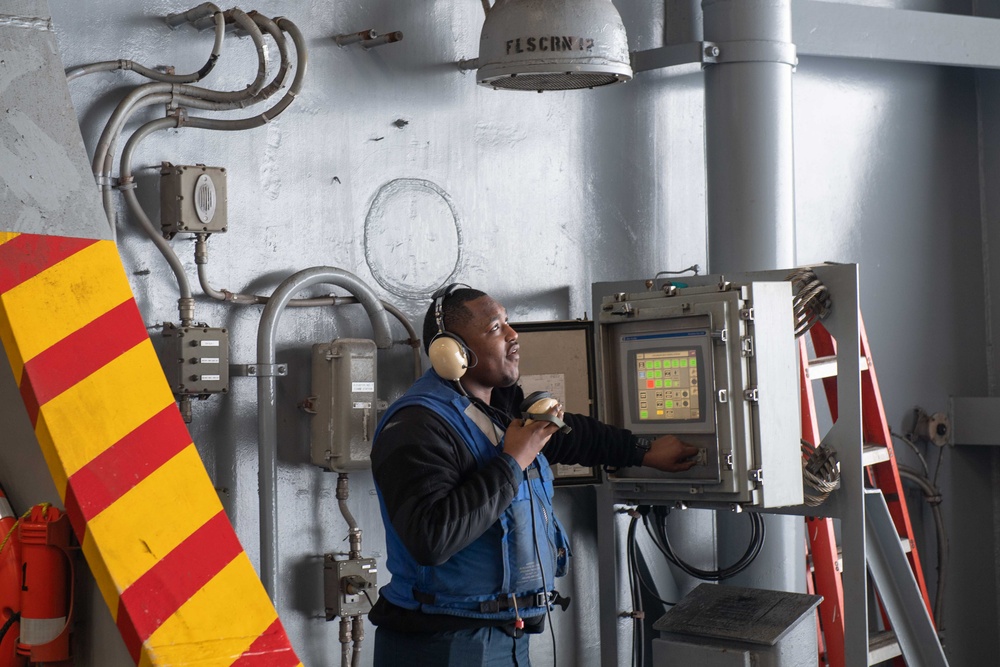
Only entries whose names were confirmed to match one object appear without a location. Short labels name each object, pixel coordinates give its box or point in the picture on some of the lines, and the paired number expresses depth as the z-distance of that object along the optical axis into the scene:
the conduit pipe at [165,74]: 3.40
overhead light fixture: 3.56
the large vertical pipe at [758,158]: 4.52
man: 2.64
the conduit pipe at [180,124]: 3.48
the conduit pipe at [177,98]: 3.40
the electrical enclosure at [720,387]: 3.33
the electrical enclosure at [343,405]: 3.79
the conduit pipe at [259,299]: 3.60
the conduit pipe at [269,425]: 3.67
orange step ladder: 3.95
